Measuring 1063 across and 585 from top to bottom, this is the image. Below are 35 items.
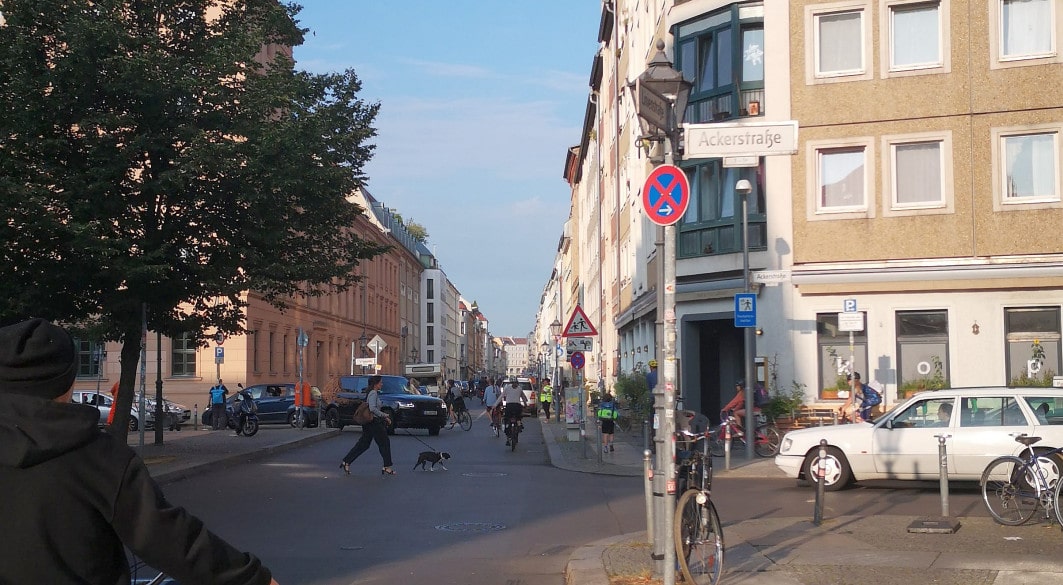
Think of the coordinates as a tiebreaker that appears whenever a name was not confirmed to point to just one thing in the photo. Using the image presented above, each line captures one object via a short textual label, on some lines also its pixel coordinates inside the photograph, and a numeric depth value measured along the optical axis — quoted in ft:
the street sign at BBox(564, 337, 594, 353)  87.56
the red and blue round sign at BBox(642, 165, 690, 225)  27.63
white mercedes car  51.37
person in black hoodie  9.06
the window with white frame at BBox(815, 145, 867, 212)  83.10
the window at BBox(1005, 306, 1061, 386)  79.20
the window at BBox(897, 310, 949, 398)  81.61
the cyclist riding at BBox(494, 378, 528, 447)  93.97
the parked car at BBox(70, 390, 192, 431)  125.70
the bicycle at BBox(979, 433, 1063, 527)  39.19
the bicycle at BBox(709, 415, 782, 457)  76.79
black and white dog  67.92
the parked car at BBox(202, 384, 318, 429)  127.95
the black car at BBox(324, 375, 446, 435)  115.24
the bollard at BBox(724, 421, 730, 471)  64.03
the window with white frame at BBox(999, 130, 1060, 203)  79.25
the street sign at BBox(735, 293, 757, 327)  70.85
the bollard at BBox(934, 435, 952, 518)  40.83
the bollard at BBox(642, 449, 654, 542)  34.27
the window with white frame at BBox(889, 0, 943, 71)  81.97
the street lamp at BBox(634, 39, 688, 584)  26.32
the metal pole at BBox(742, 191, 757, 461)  73.72
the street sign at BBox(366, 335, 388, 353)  140.15
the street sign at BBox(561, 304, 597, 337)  81.51
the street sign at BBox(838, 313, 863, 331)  68.54
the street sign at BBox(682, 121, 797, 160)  27.25
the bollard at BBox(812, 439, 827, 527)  39.14
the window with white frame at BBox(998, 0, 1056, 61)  79.66
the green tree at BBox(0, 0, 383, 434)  60.95
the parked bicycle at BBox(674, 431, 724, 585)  27.84
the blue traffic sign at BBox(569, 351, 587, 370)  98.22
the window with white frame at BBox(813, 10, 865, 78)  83.66
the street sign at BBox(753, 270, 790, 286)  69.67
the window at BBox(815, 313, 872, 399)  83.61
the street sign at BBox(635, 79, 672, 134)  28.06
